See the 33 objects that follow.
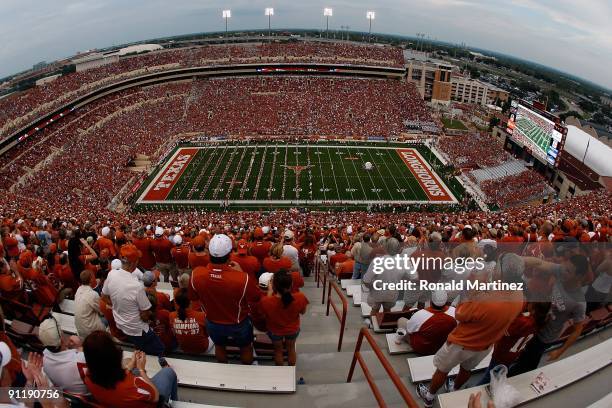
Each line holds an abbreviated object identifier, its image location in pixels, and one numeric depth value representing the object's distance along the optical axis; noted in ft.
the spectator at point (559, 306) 12.55
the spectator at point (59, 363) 10.34
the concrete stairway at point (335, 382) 12.79
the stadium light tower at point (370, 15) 202.53
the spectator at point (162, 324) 14.64
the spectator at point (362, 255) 23.36
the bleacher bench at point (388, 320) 17.27
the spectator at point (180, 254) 25.07
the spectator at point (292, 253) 20.84
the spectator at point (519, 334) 12.46
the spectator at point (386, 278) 18.79
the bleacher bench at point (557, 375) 11.62
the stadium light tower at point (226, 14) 192.05
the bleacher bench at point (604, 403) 11.30
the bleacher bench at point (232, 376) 13.12
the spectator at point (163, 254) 26.18
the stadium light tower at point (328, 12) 201.87
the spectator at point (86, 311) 14.44
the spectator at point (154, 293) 15.49
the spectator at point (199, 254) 16.38
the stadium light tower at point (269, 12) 194.56
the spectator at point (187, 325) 14.56
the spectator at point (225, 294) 12.68
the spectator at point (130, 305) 13.60
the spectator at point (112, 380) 8.54
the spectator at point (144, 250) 26.40
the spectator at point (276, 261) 17.54
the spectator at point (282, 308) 12.98
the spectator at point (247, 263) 16.44
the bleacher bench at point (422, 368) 13.85
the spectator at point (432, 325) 14.26
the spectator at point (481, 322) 11.28
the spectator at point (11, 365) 9.71
